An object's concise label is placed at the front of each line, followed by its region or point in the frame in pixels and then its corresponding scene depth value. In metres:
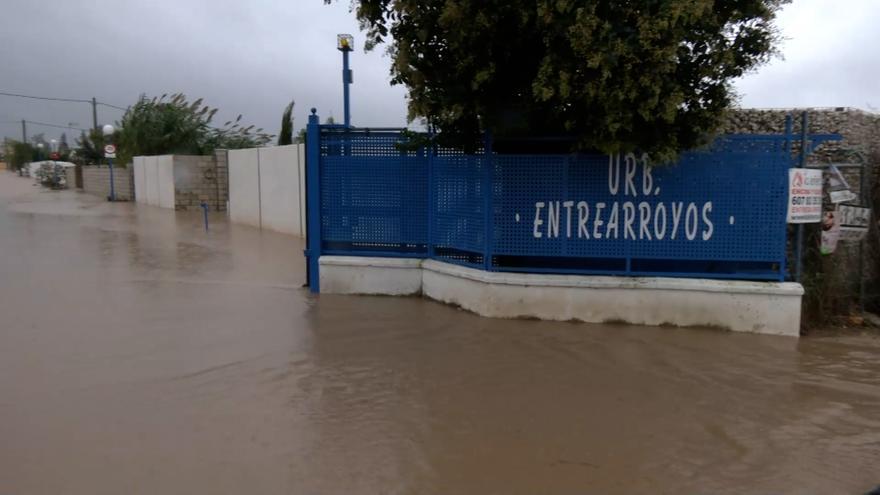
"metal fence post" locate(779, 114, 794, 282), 6.79
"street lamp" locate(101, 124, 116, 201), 29.81
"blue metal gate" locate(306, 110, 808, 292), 6.91
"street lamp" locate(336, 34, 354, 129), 10.17
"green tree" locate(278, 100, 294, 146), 24.70
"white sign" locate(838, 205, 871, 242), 7.14
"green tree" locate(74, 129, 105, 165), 42.12
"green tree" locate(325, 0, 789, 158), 5.73
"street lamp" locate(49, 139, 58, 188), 40.91
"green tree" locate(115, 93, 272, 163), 31.58
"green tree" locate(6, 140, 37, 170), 73.50
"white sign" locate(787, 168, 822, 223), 6.84
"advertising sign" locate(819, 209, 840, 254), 7.07
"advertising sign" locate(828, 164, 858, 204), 6.97
